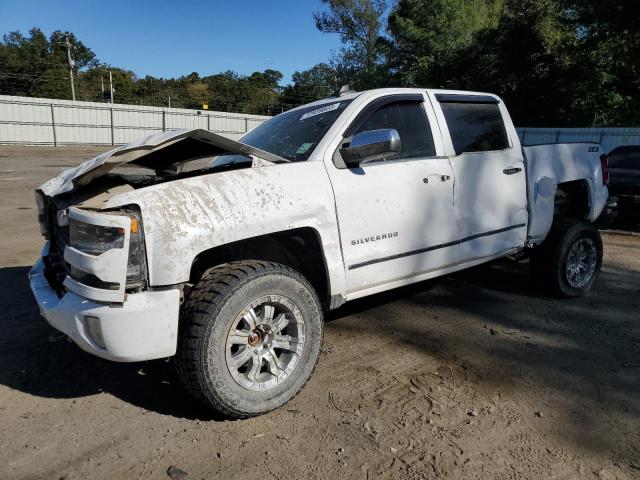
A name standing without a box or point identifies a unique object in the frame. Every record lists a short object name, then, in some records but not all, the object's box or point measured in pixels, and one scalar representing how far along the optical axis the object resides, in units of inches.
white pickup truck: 96.5
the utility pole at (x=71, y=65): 1701.0
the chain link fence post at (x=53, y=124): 1176.2
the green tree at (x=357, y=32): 1750.7
